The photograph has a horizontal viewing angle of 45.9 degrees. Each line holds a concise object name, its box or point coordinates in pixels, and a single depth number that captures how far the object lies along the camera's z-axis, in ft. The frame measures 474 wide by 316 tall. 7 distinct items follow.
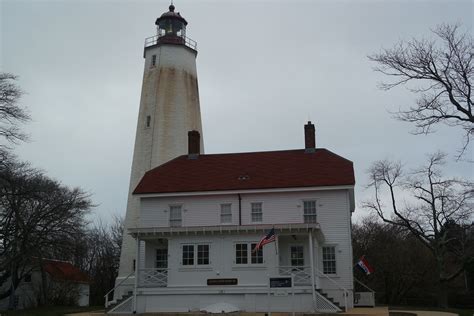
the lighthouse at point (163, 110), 118.93
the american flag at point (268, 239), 81.20
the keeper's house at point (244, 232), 88.74
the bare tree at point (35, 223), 113.29
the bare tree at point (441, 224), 121.19
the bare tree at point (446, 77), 65.16
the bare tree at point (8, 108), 82.94
